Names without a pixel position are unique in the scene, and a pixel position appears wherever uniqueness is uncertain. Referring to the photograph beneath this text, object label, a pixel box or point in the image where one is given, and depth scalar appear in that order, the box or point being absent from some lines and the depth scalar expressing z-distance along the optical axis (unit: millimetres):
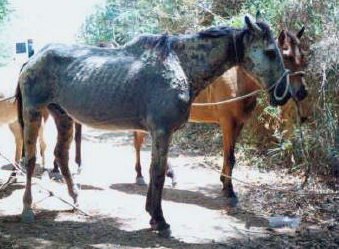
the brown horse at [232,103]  5047
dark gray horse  4027
